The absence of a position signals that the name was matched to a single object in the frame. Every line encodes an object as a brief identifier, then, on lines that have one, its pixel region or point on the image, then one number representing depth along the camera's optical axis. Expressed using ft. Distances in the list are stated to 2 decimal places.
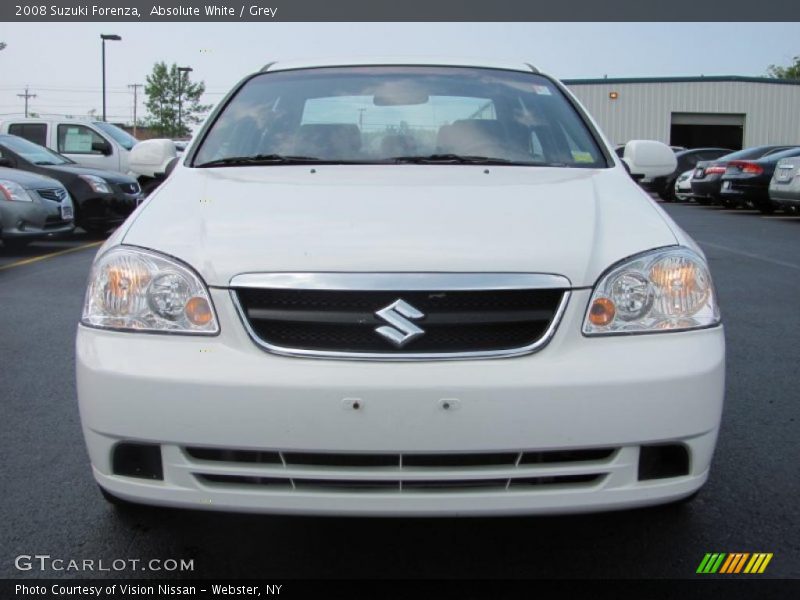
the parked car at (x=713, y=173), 59.88
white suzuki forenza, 7.11
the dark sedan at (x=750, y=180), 54.90
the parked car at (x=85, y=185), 38.34
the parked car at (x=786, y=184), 48.08
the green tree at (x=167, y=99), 182.80
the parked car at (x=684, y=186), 71.20
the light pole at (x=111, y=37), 107.55
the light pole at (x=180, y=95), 183.65
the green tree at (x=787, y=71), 233.35
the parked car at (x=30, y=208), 31.30
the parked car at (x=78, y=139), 48.85
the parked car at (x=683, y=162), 75.72
